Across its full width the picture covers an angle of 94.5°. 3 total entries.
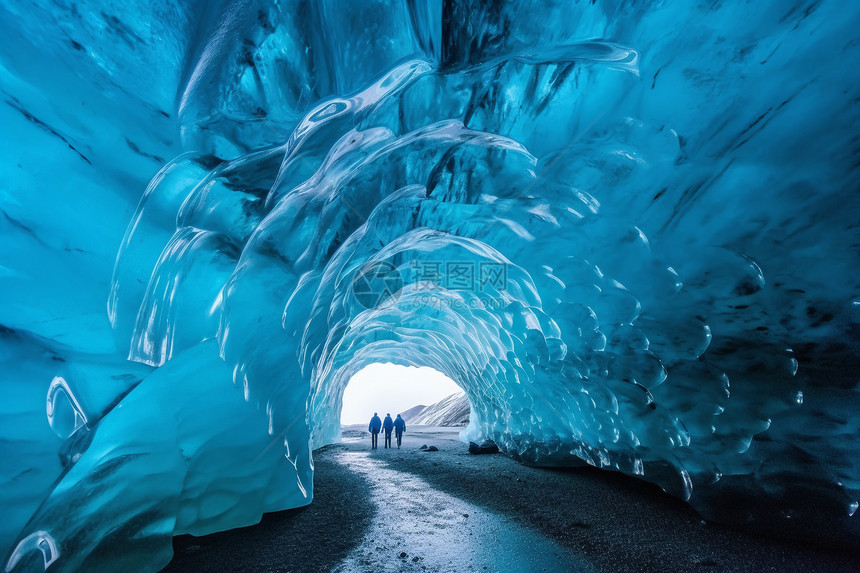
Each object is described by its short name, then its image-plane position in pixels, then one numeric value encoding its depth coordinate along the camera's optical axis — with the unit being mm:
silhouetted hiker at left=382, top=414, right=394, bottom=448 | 11862
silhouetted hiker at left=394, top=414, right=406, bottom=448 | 11875
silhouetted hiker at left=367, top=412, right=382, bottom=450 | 11865
